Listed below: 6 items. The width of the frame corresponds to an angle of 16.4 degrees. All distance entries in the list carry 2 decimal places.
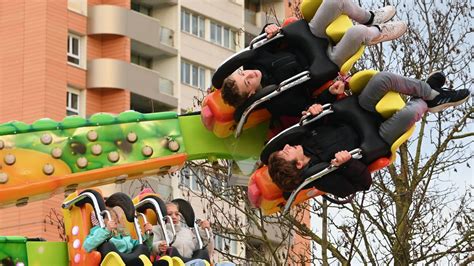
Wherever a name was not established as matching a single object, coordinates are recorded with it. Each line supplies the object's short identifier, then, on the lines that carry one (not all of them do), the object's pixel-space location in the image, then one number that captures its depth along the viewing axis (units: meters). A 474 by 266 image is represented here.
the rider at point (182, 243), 14.28
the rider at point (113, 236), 13.80
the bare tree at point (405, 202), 24.88
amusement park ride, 13.60
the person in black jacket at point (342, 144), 13.16
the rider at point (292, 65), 13.47
